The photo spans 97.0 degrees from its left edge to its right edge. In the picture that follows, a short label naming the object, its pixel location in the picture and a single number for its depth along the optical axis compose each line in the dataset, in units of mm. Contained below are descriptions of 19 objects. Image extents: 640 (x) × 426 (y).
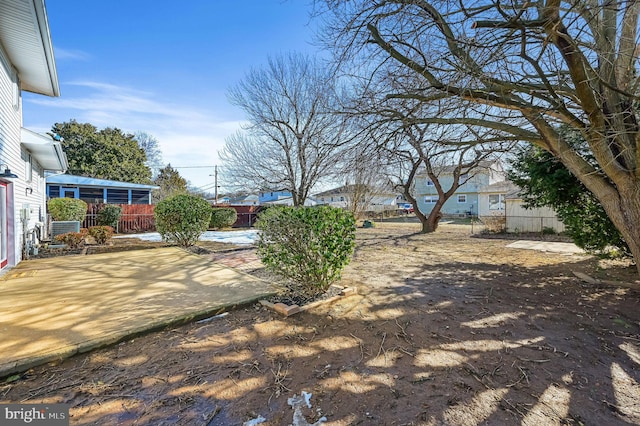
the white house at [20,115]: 5551
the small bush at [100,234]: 9984
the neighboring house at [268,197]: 40069
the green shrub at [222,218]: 16900
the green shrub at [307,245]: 4008
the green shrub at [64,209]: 12328
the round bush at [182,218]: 8828
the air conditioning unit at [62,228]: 10797
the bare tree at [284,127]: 12195
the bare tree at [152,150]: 31172
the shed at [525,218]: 13617
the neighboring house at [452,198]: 29531
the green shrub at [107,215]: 14211
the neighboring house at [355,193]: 19359
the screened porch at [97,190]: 16125
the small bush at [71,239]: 8641
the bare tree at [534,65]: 3615
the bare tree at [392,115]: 4973
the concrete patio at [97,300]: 2887
